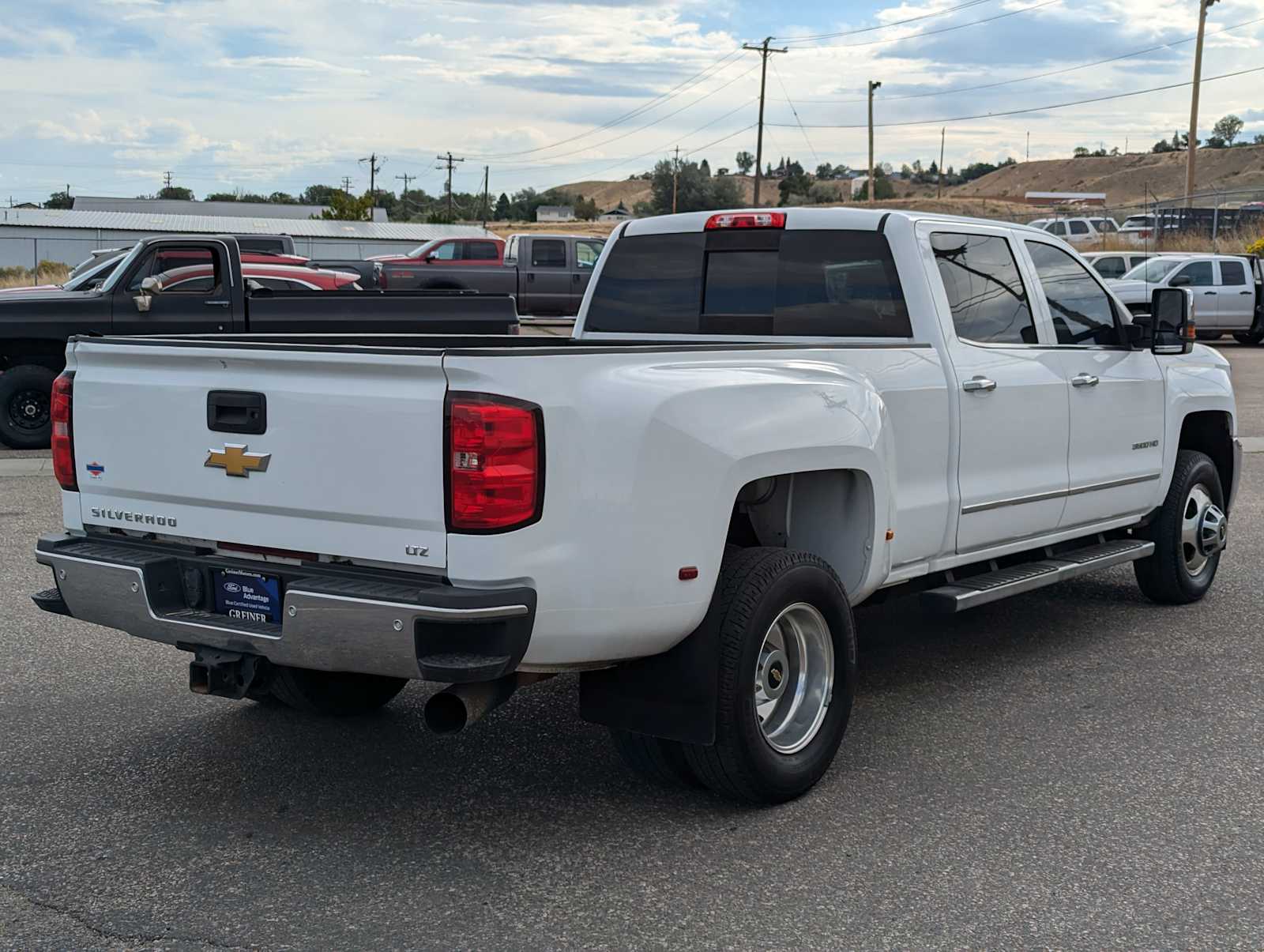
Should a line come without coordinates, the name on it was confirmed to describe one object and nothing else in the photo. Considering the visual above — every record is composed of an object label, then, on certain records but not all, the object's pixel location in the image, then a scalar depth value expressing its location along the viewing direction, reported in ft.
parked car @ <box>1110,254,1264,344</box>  89.15
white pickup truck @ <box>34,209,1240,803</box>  12.60
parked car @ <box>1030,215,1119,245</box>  151.84
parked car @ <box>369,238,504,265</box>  96.58
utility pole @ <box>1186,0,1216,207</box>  154.71
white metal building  190.39
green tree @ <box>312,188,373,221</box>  305.94
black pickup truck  44.93
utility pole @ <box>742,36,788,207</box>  208.29
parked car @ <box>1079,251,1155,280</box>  92.89
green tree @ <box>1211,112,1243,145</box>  451.53
